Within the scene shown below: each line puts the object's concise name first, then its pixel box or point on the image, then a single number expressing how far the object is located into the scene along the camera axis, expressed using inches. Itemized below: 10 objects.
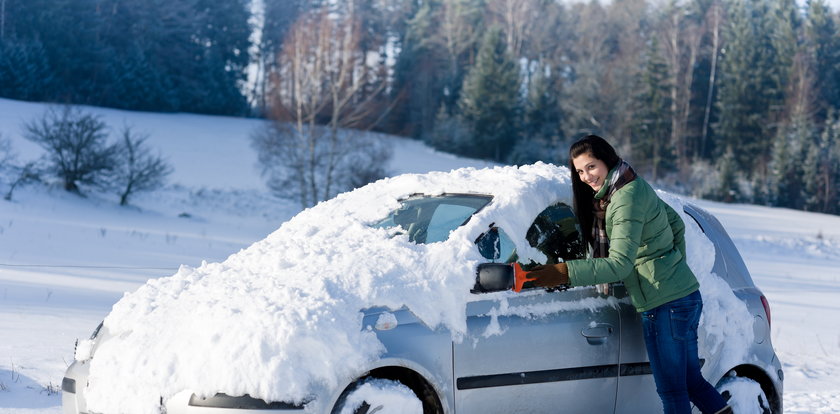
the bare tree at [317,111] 1203.9
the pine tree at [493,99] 2175.2
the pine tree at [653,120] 2121.1
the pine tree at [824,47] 2247.8
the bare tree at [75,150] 1031.0
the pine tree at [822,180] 1915.6
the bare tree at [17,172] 1004.6
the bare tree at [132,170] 1080.2
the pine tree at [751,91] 2186.3
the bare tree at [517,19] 2389.3
